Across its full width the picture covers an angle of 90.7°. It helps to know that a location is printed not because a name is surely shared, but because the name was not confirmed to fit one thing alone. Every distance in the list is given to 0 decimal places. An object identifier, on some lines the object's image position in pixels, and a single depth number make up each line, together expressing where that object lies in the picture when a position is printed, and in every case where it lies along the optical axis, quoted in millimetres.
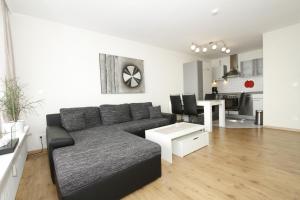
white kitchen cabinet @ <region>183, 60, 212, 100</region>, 5273
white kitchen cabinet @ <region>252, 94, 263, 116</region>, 4991
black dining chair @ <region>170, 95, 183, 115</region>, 4391
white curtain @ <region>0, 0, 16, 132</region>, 2074
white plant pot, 1943
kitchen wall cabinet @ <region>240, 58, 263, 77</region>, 5288
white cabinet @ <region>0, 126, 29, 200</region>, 1119
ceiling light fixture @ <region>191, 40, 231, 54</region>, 4370
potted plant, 1879
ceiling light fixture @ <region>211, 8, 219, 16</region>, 2633
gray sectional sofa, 1265
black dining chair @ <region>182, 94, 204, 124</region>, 3973
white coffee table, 2314
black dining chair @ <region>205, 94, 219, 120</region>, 5175
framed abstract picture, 3570
